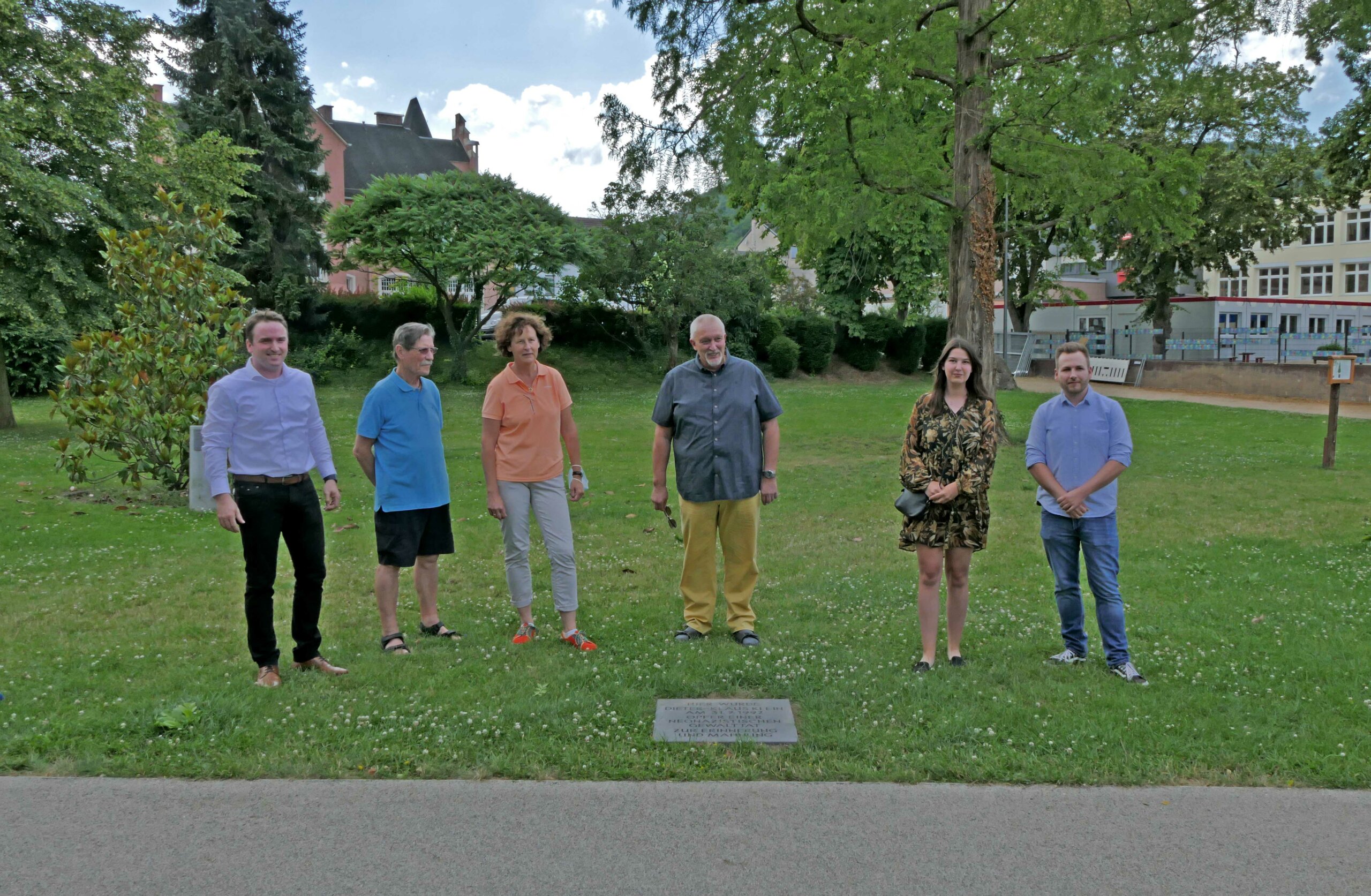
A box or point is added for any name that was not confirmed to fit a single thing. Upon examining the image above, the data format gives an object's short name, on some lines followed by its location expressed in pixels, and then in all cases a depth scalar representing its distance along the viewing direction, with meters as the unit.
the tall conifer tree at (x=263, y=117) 35.75
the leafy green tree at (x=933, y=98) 14.27
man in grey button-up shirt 6.40
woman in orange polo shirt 6.36
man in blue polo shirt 6.17
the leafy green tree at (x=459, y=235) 32.56
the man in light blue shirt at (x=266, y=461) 5.45
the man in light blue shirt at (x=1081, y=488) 5.69
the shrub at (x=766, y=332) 41.50
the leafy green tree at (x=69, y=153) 20.73
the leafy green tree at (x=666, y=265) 35.91
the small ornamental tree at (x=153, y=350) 11.73
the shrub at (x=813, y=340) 42.44
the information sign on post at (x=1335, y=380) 15.01
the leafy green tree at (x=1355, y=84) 10.73
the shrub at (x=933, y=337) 46.06
